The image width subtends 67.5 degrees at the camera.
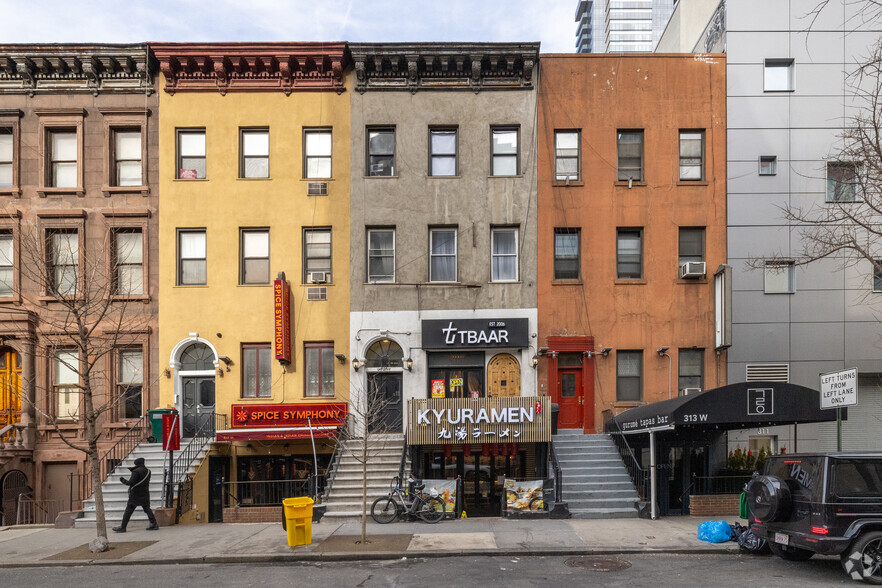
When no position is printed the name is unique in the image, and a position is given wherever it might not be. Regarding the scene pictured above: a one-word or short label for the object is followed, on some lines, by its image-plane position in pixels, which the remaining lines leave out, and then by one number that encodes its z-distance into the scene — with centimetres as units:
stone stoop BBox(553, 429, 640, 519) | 1592
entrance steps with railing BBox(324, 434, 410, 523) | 1608
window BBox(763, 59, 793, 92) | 1984
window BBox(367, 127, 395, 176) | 2027
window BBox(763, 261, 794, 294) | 1941
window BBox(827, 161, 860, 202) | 1877
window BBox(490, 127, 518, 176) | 2025
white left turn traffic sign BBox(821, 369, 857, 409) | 1204
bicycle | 1557
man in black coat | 1525
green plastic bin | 1830
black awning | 1410
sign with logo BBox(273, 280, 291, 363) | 1916
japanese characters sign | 1678
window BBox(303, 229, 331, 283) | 2017
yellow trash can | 1294
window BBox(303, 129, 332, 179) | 2033
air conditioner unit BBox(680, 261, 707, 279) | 1911
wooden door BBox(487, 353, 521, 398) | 1958
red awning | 1778
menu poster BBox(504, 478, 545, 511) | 1574
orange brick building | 1950
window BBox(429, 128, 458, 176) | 2034
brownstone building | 1931
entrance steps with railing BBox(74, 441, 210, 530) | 1620
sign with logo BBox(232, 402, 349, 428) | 1898
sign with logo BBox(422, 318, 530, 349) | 1931
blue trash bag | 1302
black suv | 1021
